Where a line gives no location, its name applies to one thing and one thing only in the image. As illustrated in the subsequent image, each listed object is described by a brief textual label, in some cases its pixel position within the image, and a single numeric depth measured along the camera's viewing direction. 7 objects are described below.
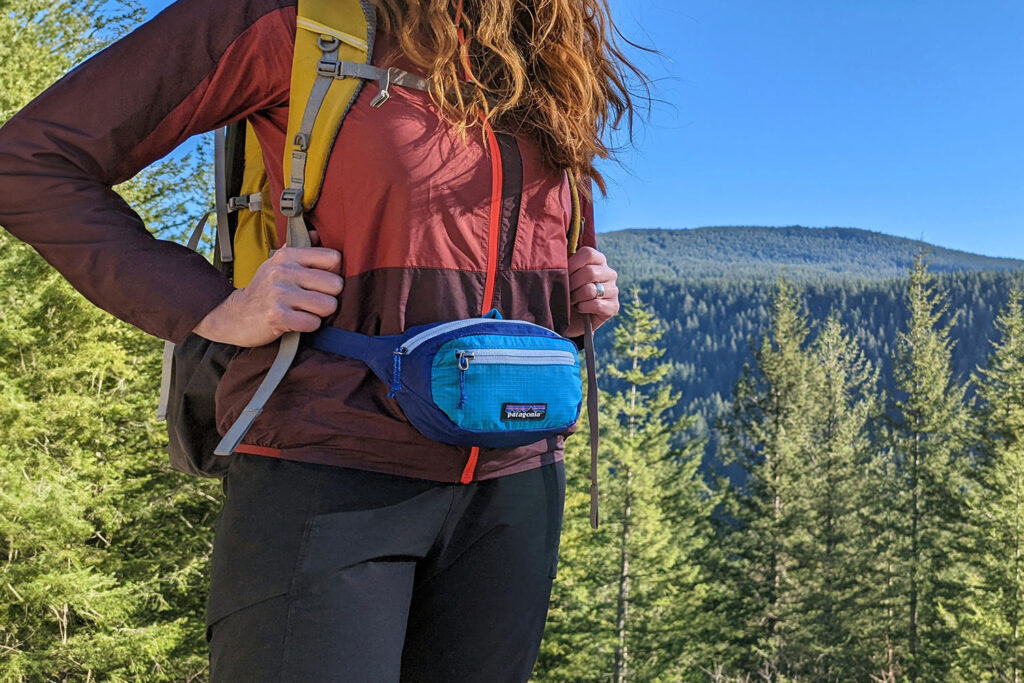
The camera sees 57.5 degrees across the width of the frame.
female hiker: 1.07
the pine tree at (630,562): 26.92
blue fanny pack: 1.11
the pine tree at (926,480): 32.16
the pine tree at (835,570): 33.62
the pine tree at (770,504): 34.06
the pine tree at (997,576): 26.03
